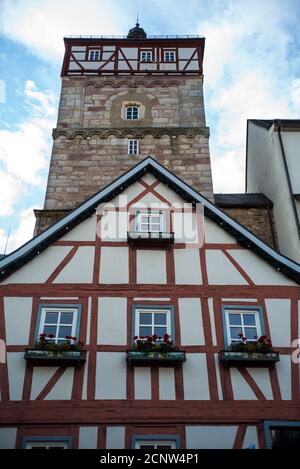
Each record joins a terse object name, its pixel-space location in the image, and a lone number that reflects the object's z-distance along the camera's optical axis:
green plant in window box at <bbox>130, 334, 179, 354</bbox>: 9.61
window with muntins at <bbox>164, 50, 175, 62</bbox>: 24.84
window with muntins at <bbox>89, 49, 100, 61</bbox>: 24.73
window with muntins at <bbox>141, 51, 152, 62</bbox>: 24.78
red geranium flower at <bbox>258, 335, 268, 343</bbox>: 9.84
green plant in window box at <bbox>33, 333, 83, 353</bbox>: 9.53
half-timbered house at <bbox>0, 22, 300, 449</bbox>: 9.03
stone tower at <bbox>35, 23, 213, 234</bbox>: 20.08
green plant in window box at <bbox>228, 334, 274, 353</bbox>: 9.66
